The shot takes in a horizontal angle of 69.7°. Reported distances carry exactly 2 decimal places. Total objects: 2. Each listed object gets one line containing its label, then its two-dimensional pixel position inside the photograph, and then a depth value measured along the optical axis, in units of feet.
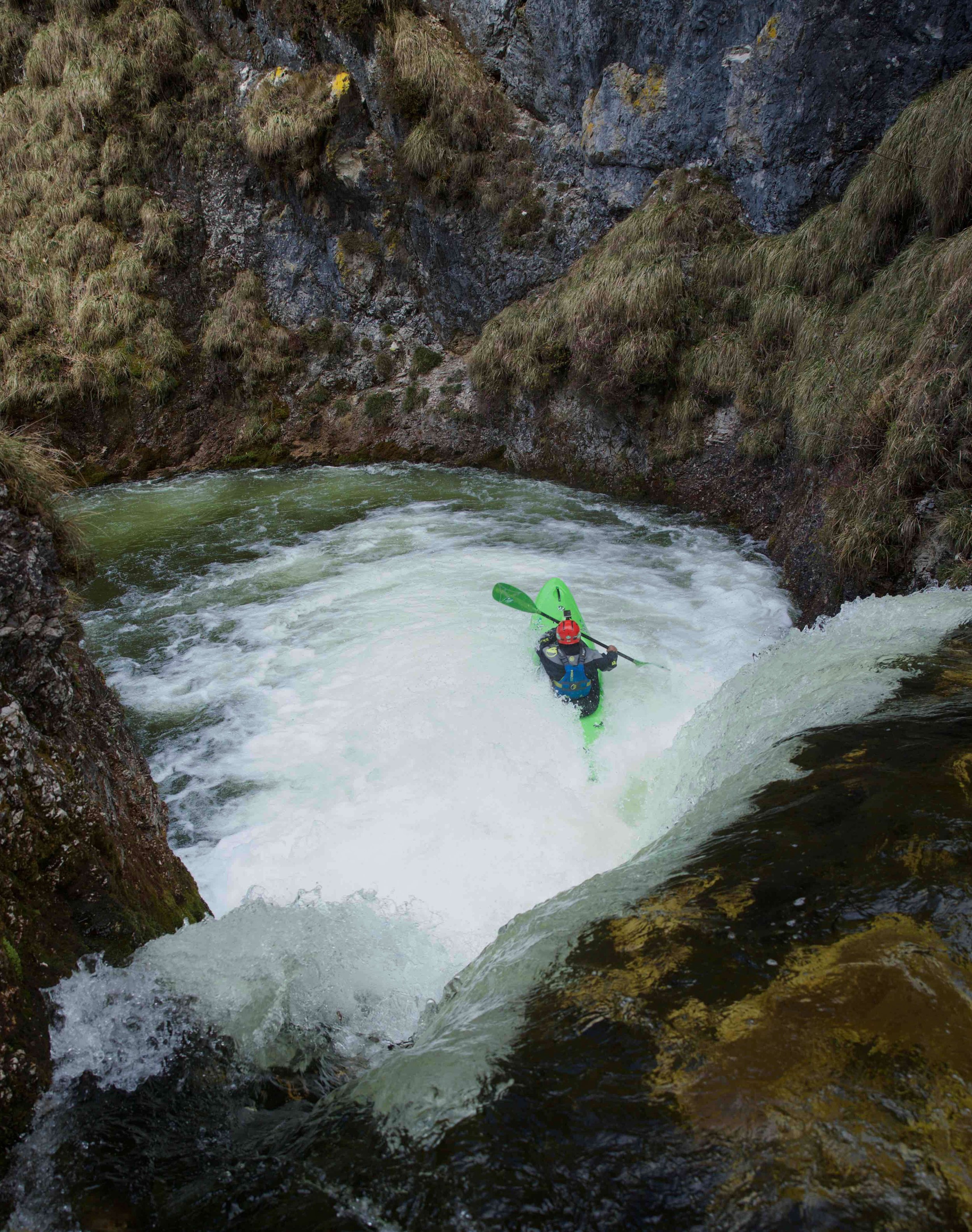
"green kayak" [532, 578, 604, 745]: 19.51
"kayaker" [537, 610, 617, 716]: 16.40
